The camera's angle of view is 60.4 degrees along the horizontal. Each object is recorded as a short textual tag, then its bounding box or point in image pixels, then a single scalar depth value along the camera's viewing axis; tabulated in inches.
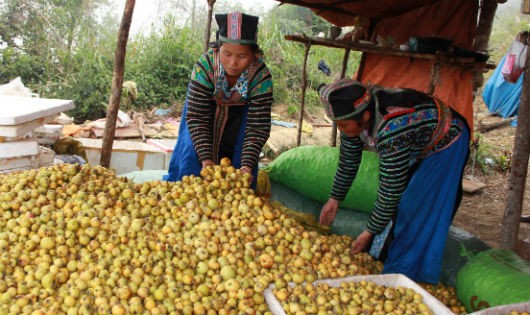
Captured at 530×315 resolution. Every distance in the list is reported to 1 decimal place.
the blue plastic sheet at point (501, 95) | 338.5
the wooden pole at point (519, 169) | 108.7
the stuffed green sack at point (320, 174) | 120.3
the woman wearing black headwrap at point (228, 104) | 91.7
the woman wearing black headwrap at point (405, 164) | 81.0
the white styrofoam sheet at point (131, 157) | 179.9
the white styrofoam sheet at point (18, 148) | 111.5
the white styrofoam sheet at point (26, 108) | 108.2
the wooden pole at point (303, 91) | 206.8
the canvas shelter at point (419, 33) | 171.6
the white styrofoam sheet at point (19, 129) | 109.3
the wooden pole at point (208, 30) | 179.9
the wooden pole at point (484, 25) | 165.3
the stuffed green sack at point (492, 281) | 84.0
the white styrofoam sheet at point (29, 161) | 113.1
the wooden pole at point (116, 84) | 139.1
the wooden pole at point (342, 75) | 216.1
